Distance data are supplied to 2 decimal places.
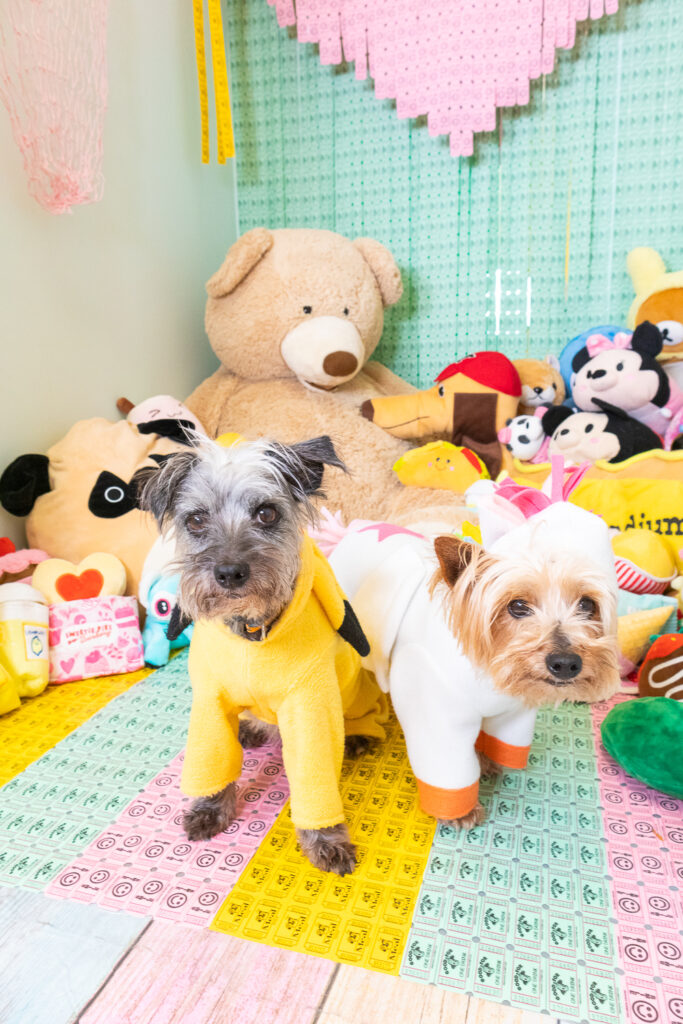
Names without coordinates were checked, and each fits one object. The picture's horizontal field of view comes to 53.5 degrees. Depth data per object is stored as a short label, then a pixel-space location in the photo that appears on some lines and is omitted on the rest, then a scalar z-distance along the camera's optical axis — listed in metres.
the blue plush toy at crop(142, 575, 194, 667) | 1.75
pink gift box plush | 1.68
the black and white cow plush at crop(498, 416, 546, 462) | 2.03
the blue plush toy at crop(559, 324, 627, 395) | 2.10
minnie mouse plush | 1.91
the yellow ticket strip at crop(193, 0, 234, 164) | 2.27
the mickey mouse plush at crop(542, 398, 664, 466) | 1.92
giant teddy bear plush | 2.13
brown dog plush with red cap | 2.08
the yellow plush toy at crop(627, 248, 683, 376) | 2.00
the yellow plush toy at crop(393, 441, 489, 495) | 2.02
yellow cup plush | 1.58
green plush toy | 1.17
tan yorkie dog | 0.93
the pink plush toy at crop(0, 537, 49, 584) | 1.74
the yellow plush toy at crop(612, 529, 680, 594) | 1.63
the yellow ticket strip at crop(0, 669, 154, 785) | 1.40
